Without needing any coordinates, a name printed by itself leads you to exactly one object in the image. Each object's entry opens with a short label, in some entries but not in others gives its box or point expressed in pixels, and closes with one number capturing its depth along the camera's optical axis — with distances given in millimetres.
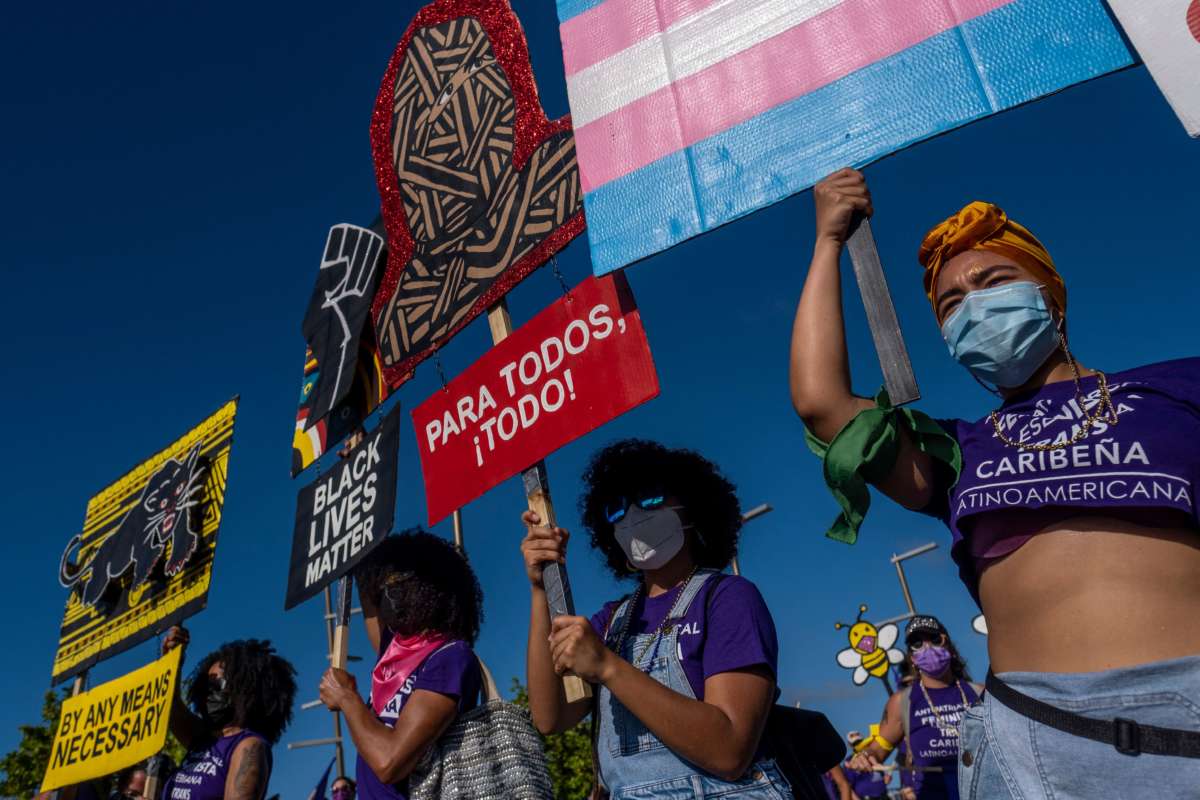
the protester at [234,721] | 3736
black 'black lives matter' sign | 3945
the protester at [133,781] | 6250
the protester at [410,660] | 2752
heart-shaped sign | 3518
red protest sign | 2930
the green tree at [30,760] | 12430
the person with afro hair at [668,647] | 2023
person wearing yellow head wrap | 1438
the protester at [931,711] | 5248
